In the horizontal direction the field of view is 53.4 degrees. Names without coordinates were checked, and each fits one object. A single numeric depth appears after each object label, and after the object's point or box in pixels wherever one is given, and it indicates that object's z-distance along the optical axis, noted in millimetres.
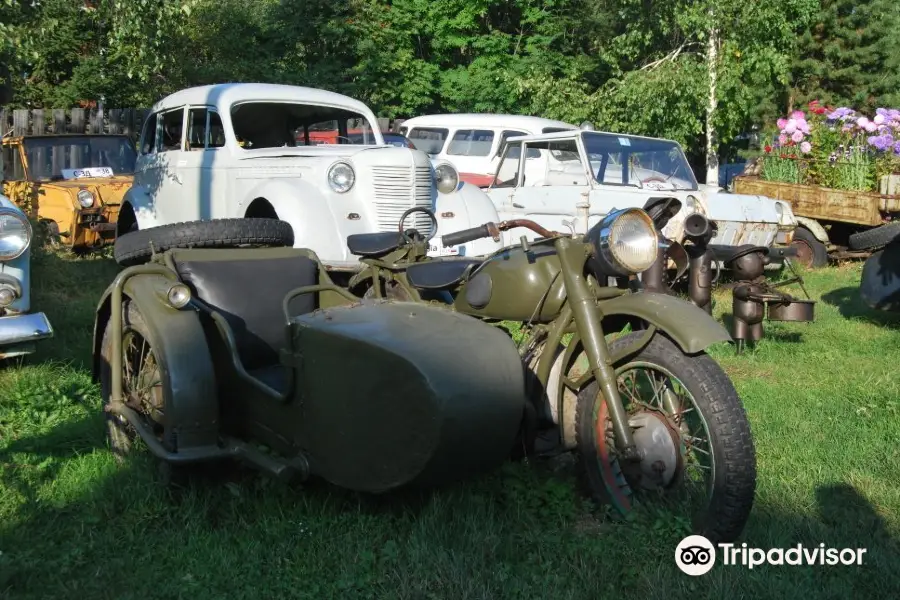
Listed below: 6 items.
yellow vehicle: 10133
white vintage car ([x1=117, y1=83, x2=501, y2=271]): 7055
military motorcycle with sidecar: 2887
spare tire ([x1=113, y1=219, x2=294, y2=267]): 4125
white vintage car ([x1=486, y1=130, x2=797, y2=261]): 8953
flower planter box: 10422
